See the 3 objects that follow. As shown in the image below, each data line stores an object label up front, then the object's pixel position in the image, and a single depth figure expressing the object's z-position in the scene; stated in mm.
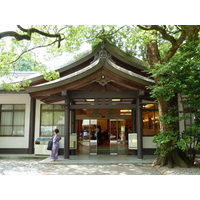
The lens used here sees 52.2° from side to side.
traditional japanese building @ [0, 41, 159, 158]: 9336
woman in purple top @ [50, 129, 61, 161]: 9734
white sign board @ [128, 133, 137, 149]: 10940
